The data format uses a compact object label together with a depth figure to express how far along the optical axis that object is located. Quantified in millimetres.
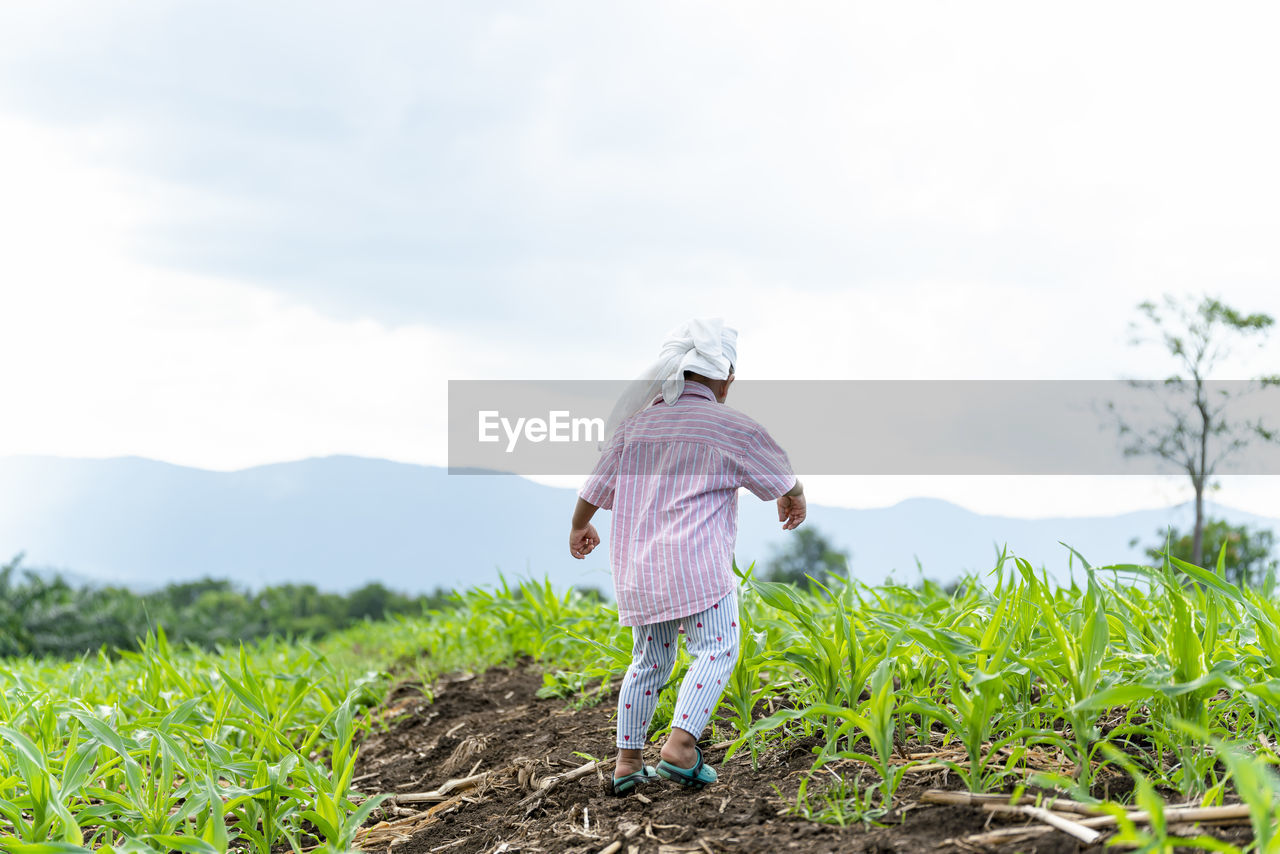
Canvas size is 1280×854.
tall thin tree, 29547
